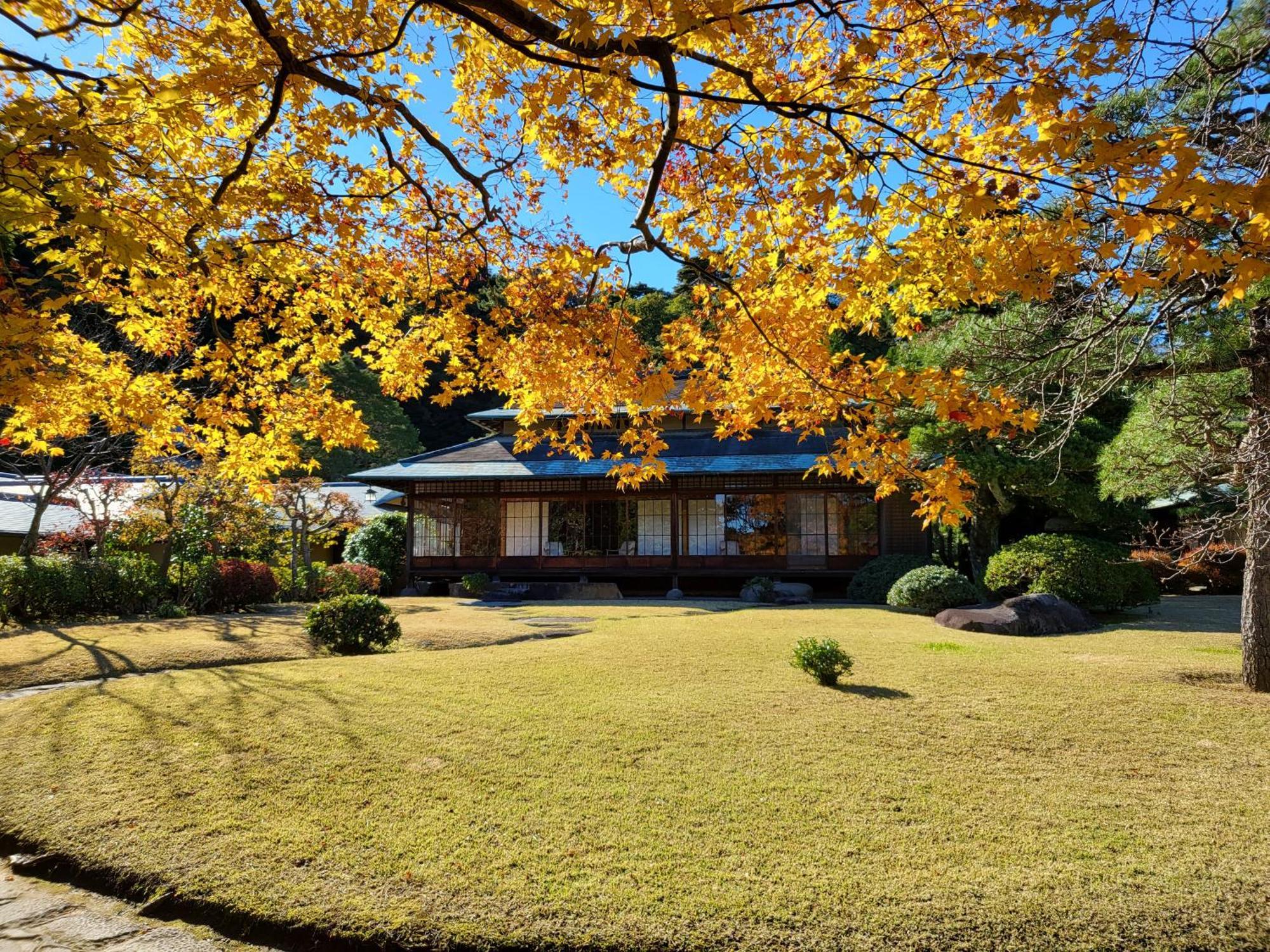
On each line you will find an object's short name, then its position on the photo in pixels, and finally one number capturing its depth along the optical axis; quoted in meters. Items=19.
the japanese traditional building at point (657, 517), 16.88
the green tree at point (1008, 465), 11.81
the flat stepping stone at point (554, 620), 10.88
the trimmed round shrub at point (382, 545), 18.91
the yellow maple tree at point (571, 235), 3.09
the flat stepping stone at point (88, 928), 2.62
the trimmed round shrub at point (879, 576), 14.33
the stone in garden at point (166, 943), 2.51
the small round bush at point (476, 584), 17.19
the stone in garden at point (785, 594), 14.77
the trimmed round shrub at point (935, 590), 11.53
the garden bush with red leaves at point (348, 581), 15.16
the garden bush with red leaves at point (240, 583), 12.54
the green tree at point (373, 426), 28.30
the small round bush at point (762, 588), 15.12
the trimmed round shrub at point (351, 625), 8.06
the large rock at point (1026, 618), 9.33
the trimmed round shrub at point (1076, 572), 10.51
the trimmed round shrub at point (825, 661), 6.15
